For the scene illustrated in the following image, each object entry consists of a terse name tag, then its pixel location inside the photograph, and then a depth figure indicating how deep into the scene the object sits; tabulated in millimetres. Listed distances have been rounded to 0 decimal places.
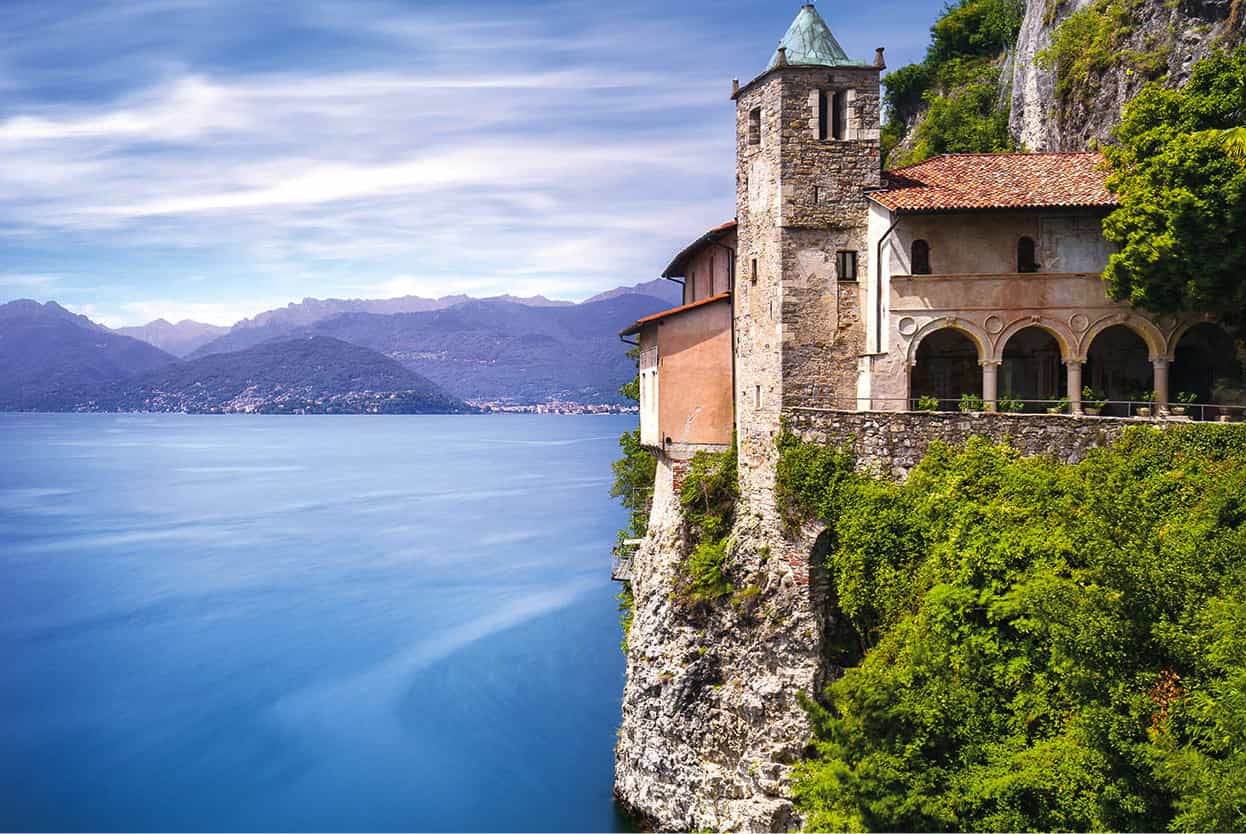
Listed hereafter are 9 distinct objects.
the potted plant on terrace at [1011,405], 24500
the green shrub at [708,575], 26484
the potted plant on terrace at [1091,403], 25184
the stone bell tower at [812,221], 25641
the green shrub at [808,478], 24562
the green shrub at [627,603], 39212
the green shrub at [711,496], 27547
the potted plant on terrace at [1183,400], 25200
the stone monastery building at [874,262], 25656
